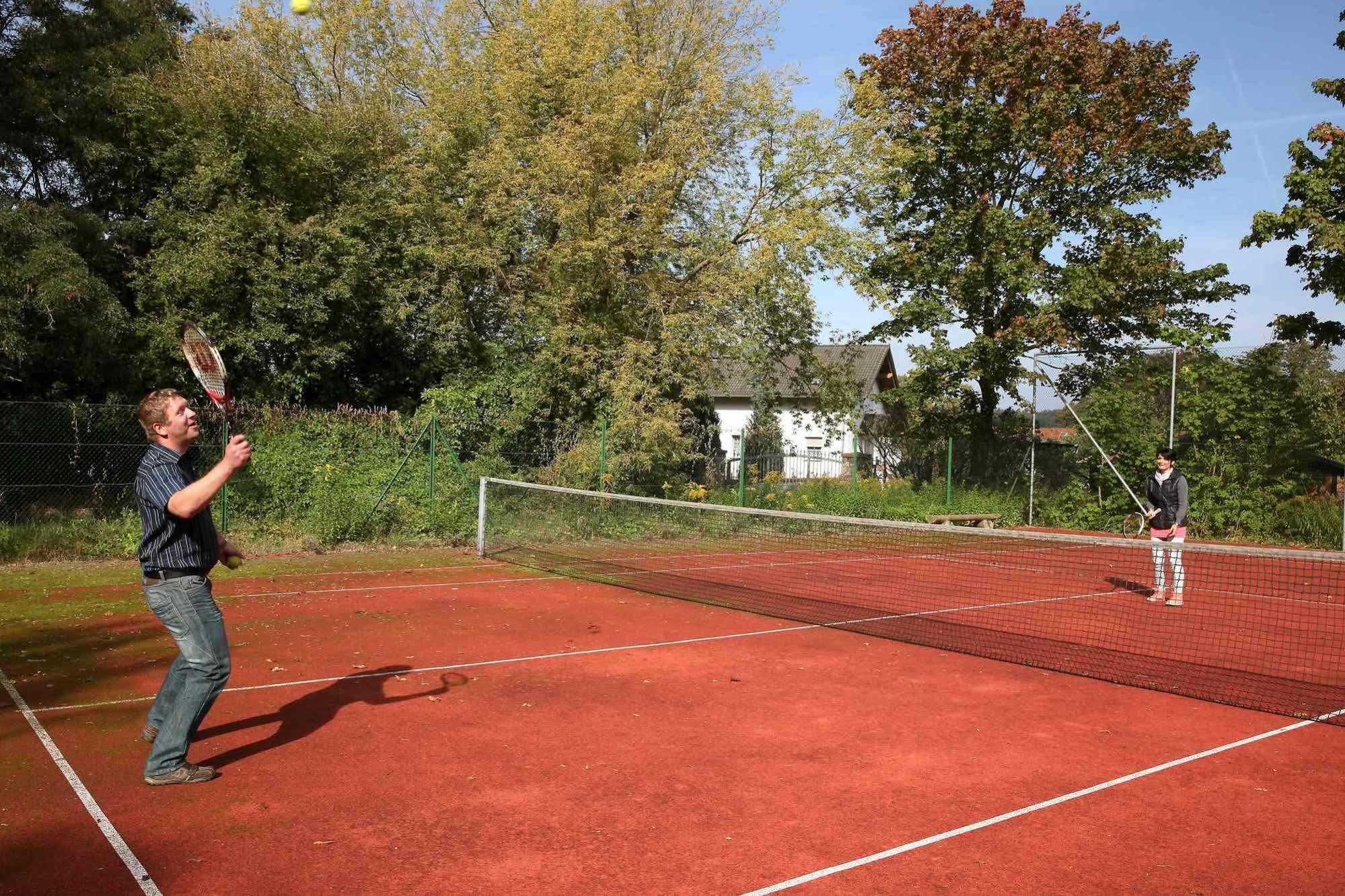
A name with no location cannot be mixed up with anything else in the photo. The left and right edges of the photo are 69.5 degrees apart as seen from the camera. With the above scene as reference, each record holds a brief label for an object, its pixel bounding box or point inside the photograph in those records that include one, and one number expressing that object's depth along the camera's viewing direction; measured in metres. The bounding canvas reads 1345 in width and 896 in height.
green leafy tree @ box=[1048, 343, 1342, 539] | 19.38
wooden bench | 21.58
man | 5.05
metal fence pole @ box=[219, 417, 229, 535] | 15.57
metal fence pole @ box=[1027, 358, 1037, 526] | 23.69
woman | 11.64
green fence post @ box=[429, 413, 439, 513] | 17.52
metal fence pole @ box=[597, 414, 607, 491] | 19.31
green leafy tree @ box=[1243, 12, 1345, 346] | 18.20
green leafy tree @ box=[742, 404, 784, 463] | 24.03
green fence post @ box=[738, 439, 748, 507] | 21.25
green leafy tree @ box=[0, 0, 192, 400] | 15.32
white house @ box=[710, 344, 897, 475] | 22.08
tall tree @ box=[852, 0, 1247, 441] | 24.38
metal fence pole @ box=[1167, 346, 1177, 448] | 20.46
